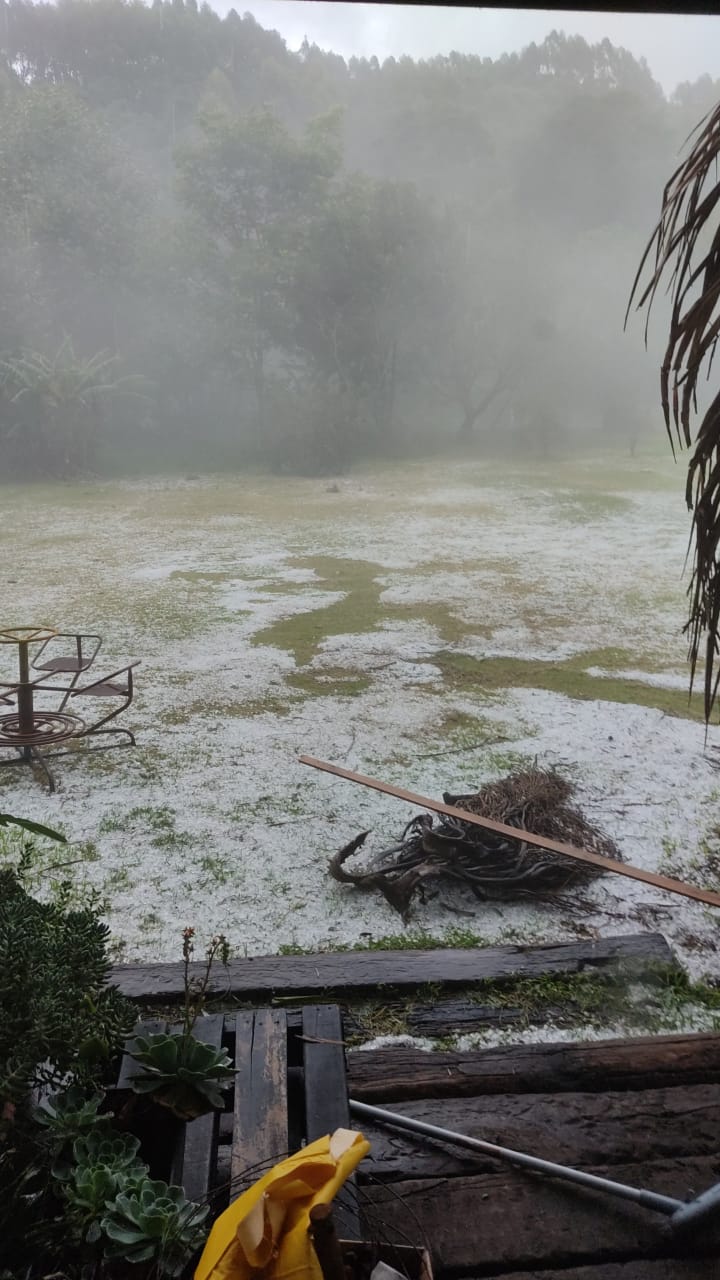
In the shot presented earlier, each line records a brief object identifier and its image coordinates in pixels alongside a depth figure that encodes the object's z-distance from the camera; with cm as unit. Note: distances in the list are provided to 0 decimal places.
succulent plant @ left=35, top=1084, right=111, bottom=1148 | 93
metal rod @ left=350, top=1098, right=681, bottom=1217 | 102
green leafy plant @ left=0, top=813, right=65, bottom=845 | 106
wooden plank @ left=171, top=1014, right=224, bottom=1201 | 94
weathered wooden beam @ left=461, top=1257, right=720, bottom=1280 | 97
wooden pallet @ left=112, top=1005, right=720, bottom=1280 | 99
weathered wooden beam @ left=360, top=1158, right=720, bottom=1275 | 99
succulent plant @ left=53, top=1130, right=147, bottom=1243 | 85
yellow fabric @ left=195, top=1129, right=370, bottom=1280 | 71
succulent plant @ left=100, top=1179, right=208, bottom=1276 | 82
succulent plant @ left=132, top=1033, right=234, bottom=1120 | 105
